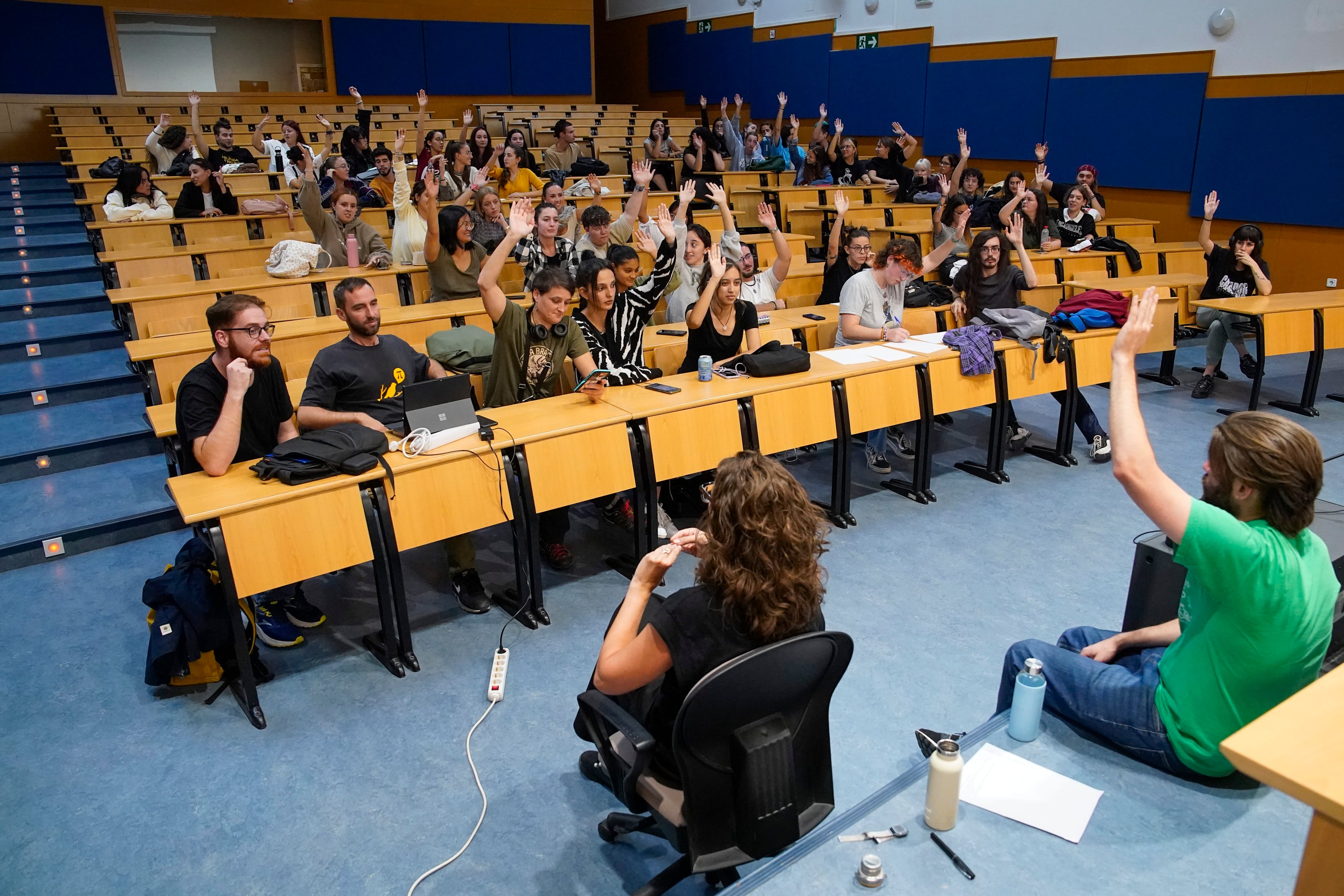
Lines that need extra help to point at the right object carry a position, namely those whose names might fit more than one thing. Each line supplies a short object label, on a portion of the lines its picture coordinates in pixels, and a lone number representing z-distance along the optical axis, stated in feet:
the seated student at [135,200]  22.18
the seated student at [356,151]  29.63
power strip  10.16
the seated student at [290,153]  27.76
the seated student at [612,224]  18.31
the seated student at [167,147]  28.55
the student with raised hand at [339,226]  19.21
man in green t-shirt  5.57
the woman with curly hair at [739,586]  6.02
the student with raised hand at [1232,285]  21.27
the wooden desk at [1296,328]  19.53
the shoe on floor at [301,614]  11.74
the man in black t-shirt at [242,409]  10.29
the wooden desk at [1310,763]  4.26
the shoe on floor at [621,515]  14.69
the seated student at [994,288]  17.84
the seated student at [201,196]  23.20
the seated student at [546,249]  17.66
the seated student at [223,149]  28.48
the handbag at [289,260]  17.98
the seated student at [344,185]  23.22
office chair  5.77
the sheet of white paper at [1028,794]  6.23
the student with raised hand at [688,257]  17.76
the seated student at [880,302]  16.53
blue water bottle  7.04
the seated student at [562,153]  33.35
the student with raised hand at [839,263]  19.61
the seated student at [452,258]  17.54
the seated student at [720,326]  15.08
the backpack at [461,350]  14.62
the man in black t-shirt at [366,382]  11.79
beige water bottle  6.08
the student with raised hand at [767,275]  19.06
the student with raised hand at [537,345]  12.94
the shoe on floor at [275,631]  11.30
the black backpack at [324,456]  10.17
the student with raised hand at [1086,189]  27.12
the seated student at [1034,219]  25.03
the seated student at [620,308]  13.88
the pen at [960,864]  5.77
